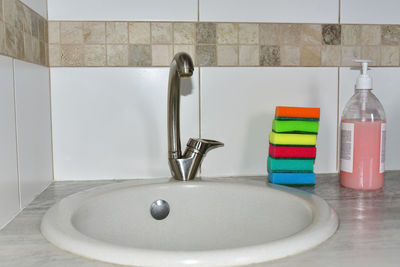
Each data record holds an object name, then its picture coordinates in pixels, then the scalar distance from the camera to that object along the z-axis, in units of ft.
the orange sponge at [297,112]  2.59
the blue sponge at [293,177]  2.62
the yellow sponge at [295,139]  2.60
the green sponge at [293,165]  2.62
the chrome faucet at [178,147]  2.54
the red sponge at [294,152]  2.60
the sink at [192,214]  2.04
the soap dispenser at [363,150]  2.45
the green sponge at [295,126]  2.59
